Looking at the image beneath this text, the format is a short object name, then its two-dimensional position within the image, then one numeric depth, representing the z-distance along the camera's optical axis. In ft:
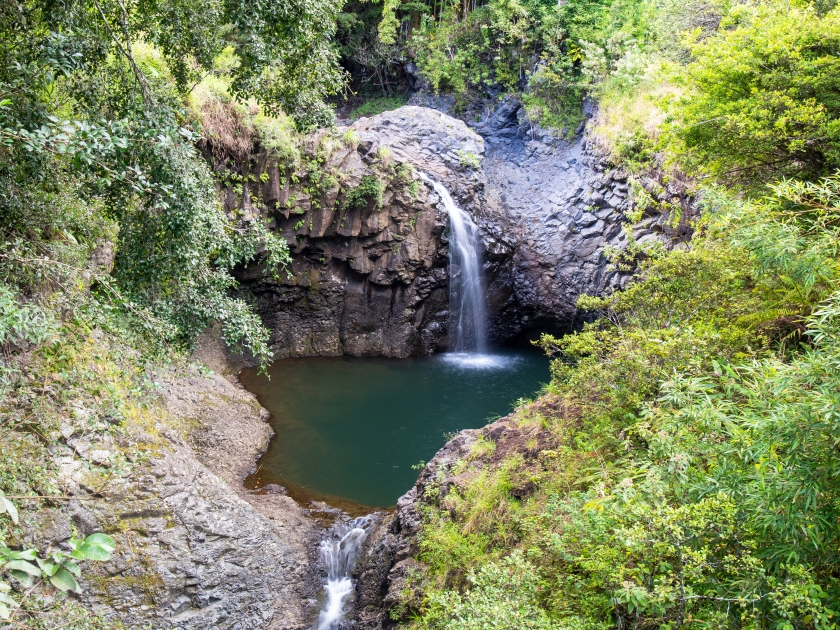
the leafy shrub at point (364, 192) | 51.37
